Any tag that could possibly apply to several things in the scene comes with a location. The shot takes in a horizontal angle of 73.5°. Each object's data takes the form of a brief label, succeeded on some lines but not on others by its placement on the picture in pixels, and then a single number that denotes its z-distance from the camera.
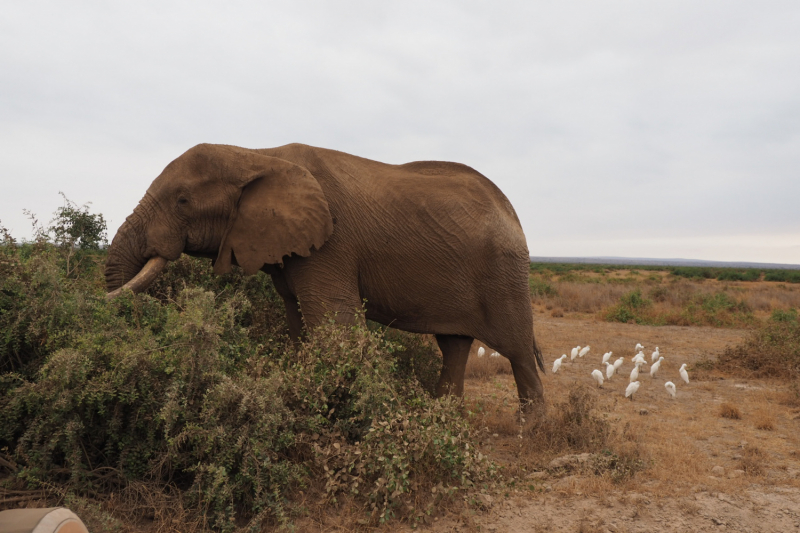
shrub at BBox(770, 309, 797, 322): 14.23
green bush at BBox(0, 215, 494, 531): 3.52
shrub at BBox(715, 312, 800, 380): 9.29
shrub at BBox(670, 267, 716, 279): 49.03
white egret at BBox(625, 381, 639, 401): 8.00
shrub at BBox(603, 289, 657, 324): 16.98
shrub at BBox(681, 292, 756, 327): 15.98
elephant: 5.26
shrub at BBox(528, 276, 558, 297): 22.34
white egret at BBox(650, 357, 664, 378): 9.42
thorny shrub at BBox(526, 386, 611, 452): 5.51
